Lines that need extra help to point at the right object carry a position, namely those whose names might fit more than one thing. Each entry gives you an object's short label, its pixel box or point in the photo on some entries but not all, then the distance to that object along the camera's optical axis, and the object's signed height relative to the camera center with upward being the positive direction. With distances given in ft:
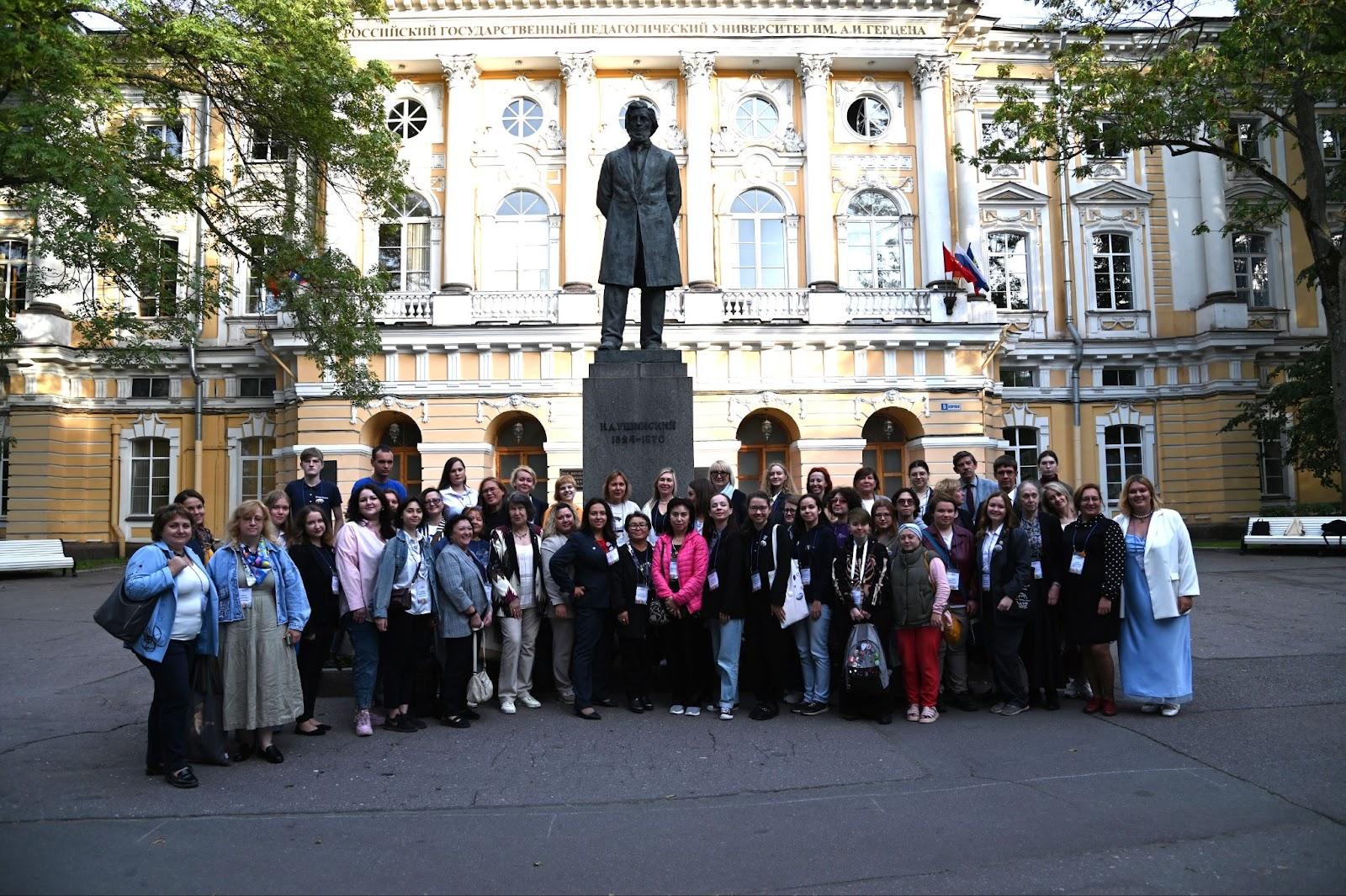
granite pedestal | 31.01 +2.52
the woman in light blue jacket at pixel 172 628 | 20.12 -2.57
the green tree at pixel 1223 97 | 55.62 +25.31
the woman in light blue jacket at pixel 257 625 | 21.91 -2.78
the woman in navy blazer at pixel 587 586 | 25.67 -2.36
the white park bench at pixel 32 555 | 69.87 -3.17
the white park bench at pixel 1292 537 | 70.03 -4.08
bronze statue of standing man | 32.73 +9.43
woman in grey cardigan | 24.56 -2.84
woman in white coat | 25.18 -3.34
